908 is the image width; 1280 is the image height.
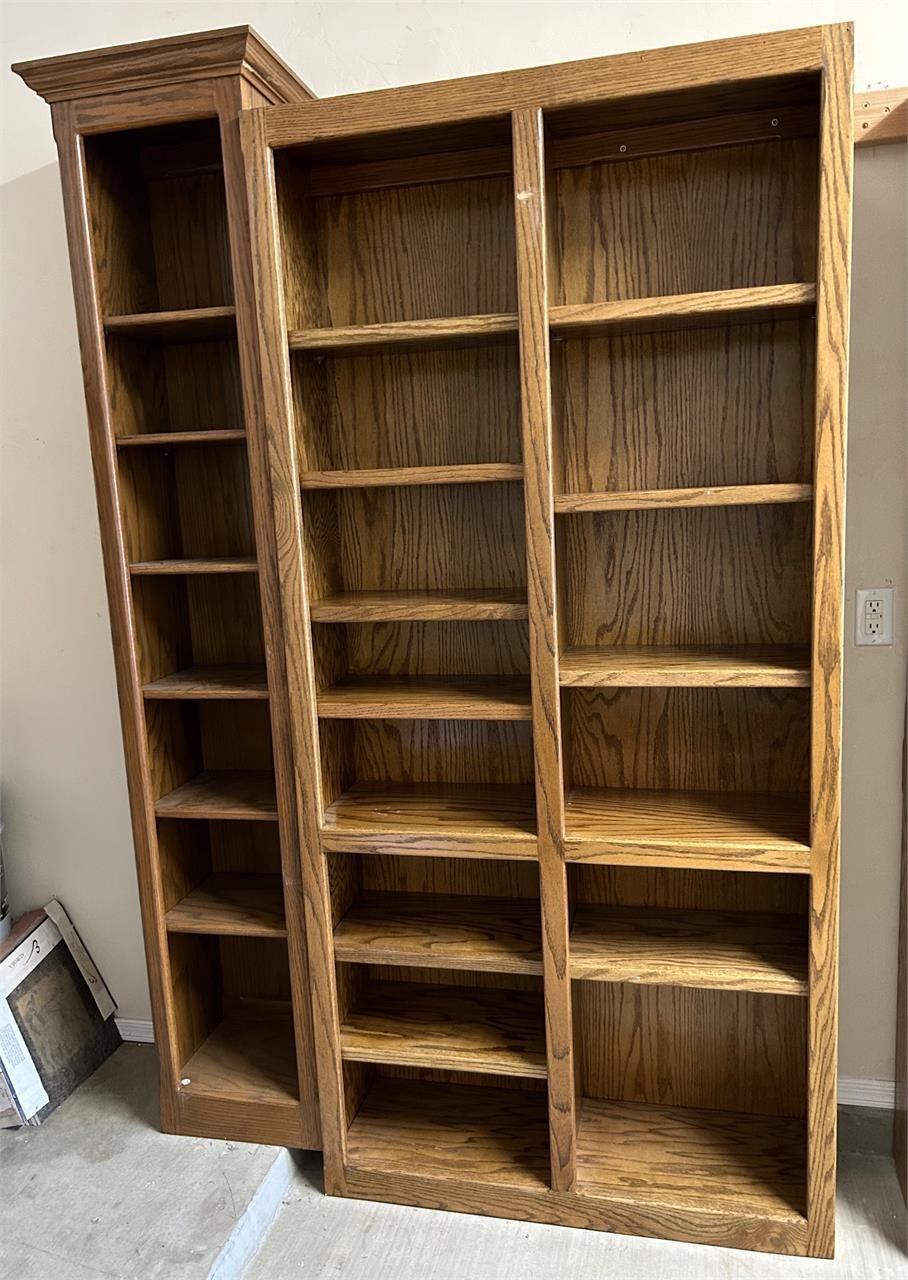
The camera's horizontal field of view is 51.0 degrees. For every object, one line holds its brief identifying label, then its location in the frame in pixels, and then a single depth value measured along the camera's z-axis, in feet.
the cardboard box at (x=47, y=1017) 7.27
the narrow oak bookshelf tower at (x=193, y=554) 5.92
